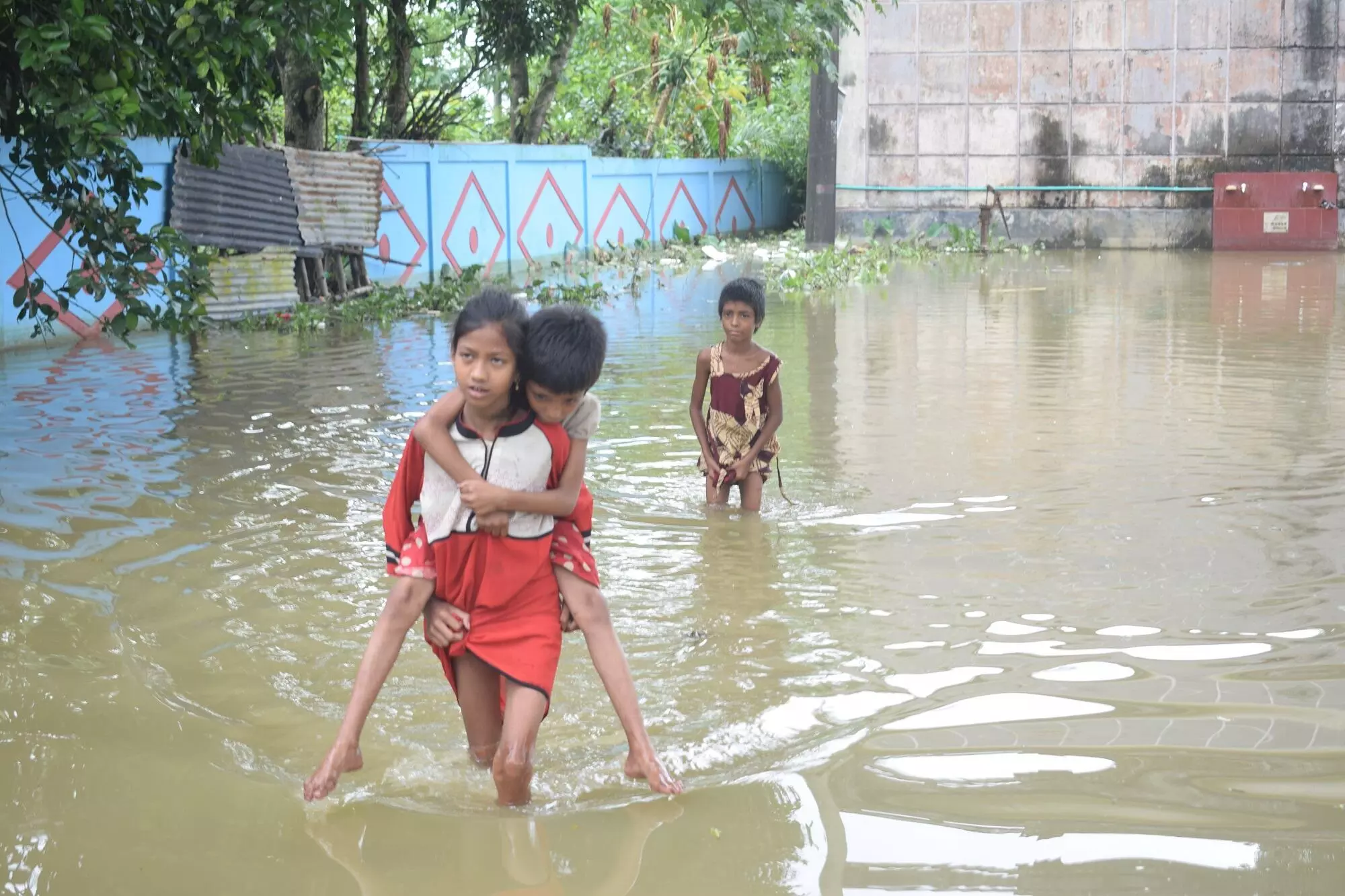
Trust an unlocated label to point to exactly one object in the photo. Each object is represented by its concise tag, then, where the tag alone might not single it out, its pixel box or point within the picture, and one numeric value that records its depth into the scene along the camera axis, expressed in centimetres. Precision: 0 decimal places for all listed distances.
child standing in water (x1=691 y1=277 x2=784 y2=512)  629
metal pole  2434
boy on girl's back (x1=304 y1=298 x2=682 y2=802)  319
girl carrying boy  326
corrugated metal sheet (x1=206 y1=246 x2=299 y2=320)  1355
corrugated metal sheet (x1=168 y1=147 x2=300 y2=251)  1320
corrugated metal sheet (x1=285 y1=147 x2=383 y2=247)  1484
